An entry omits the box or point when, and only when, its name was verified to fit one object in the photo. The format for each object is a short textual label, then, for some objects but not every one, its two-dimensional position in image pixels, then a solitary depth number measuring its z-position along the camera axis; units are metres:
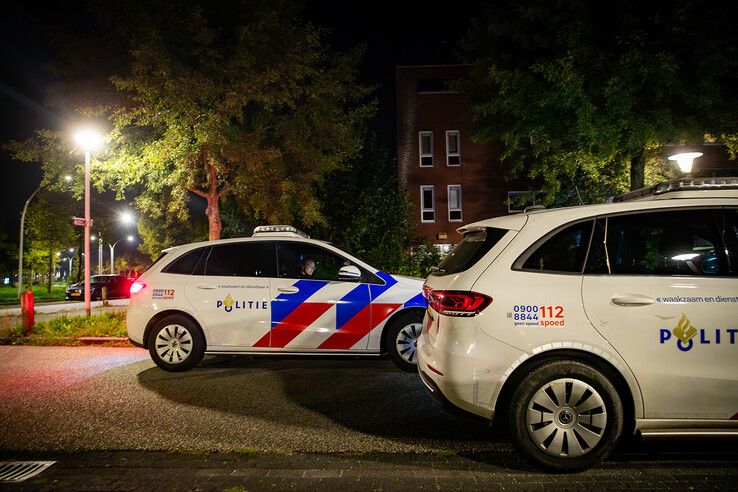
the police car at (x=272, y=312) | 6.74
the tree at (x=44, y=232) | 34.72
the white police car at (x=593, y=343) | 3.38
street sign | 11.40
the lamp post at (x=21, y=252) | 30.62
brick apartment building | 29.39
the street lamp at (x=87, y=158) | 11.35
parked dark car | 28.22
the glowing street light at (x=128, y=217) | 34.12
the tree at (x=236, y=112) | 10.64
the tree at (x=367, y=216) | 14.82
